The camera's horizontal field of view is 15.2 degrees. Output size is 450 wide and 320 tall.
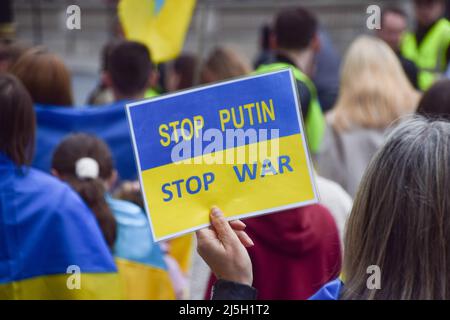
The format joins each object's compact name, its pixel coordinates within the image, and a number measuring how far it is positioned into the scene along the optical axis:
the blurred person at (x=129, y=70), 9.48
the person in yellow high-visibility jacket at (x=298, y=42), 9.87
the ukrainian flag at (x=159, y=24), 9.66
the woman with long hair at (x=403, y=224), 3.42
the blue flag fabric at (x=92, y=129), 9.18
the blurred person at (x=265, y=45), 16.60
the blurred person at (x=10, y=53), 10.15
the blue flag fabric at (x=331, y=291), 3.61
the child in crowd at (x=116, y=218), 6.88
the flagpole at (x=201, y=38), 9.96
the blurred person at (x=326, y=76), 14.09
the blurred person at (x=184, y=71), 12.37
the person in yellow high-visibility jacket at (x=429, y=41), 13.02
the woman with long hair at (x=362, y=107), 9.41
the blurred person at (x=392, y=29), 13.69
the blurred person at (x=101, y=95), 11.83
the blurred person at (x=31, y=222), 5.69
